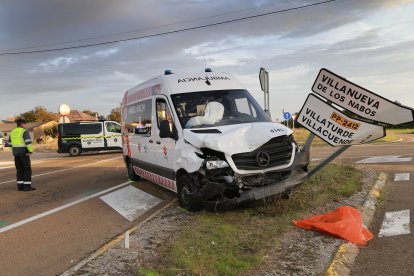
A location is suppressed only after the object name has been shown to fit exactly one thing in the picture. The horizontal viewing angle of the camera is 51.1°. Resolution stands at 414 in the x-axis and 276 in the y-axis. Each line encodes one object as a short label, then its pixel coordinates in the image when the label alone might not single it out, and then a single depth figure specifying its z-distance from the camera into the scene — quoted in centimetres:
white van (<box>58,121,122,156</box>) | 2628
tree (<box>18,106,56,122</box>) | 11019
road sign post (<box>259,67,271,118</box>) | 1148
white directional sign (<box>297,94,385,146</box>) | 700
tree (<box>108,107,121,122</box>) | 9181
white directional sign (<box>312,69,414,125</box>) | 659
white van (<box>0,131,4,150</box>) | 5018
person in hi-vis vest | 1109
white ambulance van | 646
